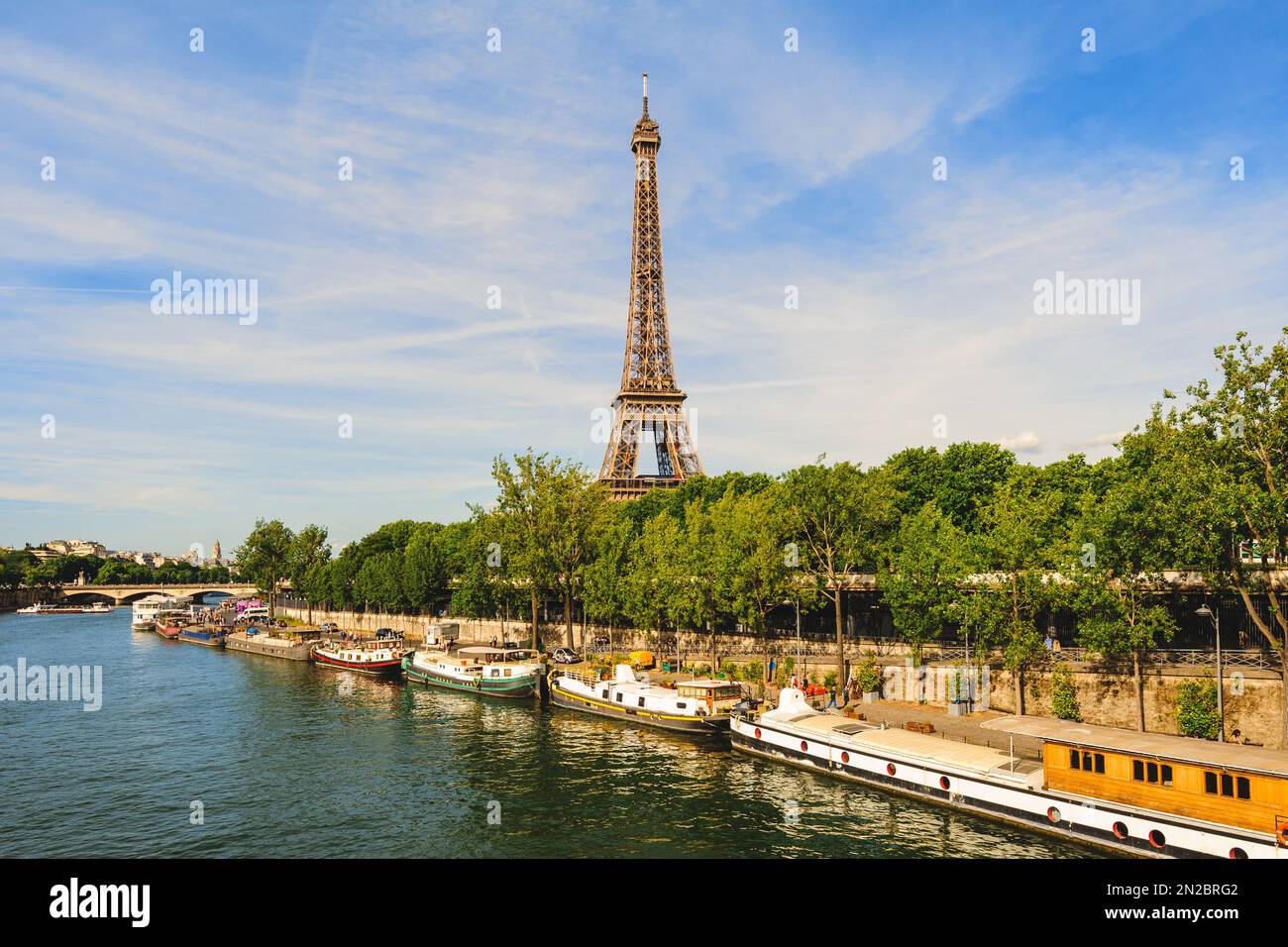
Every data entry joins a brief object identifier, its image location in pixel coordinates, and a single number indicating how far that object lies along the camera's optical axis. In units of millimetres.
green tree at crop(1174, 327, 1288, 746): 38375
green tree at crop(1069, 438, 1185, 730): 45125
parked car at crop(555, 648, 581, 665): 80688
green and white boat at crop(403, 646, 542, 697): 70500
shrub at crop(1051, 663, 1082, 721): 49094
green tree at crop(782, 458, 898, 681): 61625
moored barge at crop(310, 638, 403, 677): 88625
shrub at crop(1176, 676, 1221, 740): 43500
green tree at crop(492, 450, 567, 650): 86125
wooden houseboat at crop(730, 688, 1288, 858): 29516
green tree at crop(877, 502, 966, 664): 54969
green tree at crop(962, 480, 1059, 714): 50188
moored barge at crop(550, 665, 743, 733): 54250
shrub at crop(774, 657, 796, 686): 63553
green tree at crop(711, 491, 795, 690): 64000
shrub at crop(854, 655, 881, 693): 58406
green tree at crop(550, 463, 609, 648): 86562
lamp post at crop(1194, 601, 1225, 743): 39031
